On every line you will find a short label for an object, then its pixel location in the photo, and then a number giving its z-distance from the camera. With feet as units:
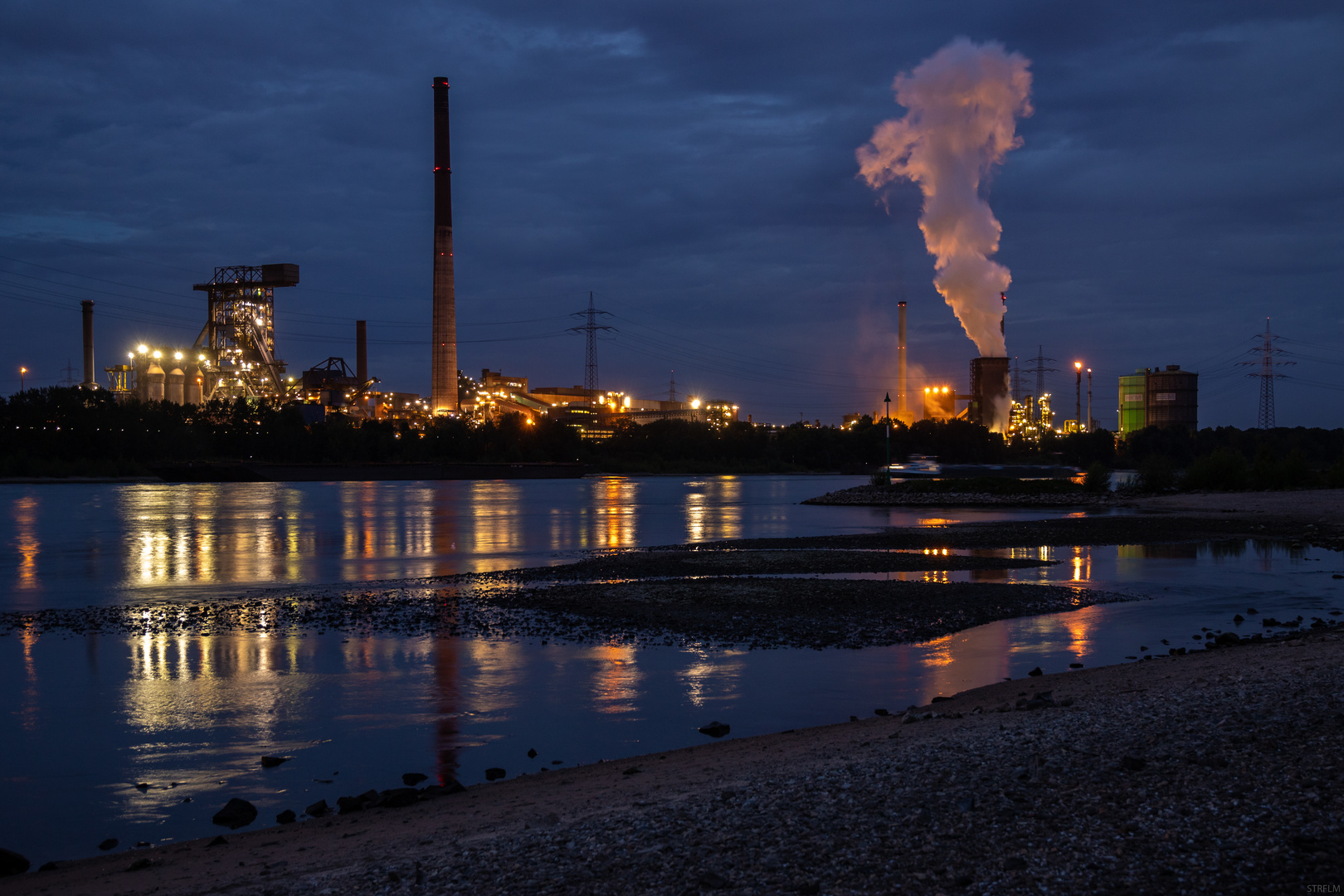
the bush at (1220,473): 191.62
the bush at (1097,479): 204.99
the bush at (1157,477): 201.77
